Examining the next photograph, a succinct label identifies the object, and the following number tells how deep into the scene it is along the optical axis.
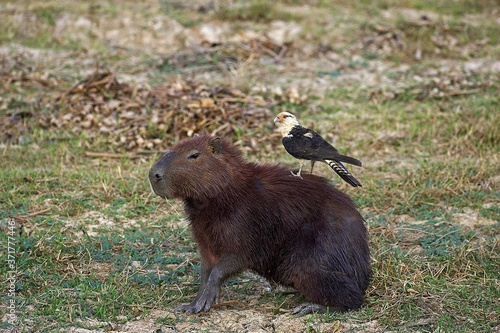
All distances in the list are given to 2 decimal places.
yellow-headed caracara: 9.22
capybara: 8.77
